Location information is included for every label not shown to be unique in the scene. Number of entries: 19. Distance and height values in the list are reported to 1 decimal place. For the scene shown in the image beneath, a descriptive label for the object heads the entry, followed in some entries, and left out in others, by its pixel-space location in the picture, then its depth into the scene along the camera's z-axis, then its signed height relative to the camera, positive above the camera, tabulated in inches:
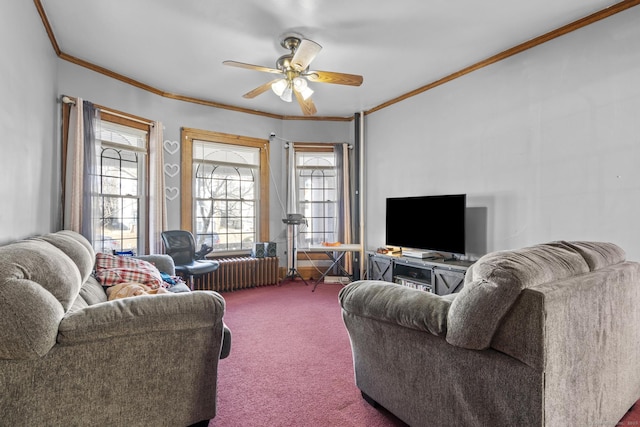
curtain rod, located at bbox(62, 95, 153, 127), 136.3 +45.0
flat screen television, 144.0 -4.1
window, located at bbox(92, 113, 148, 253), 155.8 +12.9
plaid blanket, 103.7 -19.2
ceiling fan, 114.6 +50.2
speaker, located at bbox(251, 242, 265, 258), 199.8 -22.4
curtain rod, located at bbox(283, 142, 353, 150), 220.1 +44.4
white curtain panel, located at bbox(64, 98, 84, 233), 135.1 +16.7
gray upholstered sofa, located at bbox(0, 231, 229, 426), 49.4 -23.0
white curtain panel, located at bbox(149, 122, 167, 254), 168.2 +9.9
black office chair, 158.9 -19.2
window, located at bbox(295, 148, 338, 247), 224.1 +12.8
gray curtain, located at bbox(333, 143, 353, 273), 216.8 +11.1
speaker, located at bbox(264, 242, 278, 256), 201.0 -21.6
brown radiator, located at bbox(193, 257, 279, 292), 184.5 -35.6
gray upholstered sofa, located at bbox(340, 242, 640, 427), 47.3 -20.9
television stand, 137.6 -26.8
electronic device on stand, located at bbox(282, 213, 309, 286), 212.9 -27.0
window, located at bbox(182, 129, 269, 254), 191.8 +13.6
